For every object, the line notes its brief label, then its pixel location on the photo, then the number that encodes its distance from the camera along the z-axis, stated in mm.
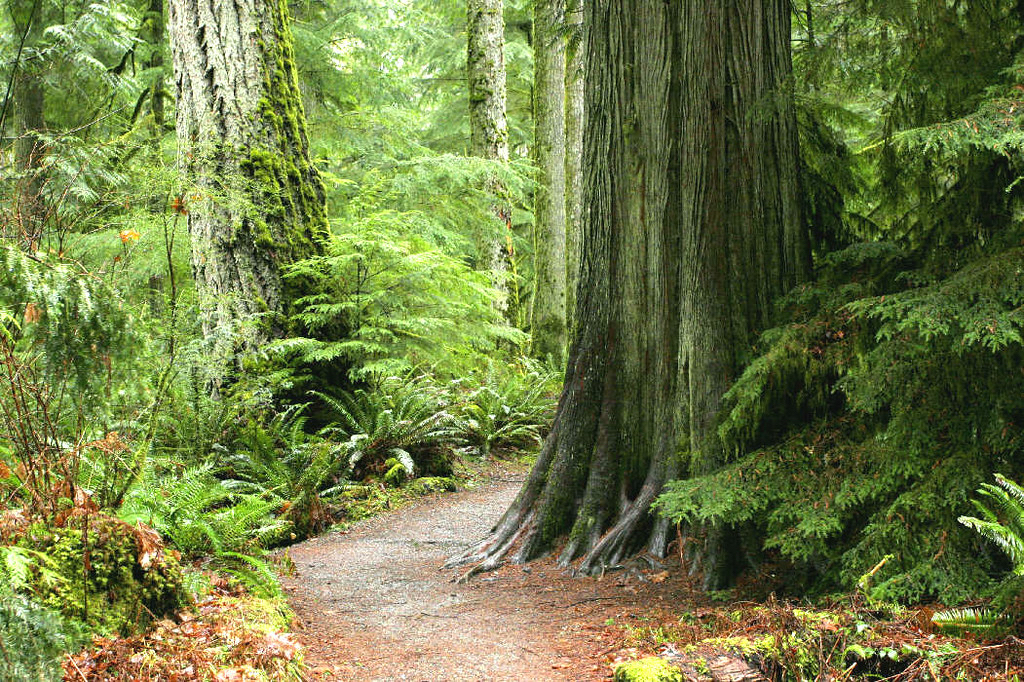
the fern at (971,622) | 3059
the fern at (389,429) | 9039
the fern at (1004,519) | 2938
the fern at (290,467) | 7480
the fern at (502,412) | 11039
